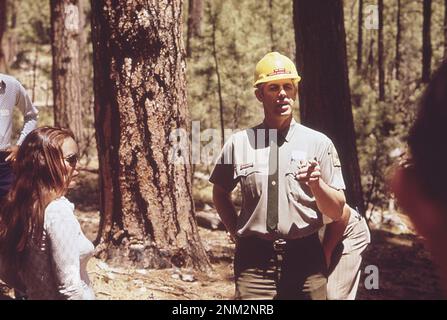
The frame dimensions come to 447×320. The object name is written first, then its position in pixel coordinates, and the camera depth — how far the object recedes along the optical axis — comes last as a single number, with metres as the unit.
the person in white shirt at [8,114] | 4.49
